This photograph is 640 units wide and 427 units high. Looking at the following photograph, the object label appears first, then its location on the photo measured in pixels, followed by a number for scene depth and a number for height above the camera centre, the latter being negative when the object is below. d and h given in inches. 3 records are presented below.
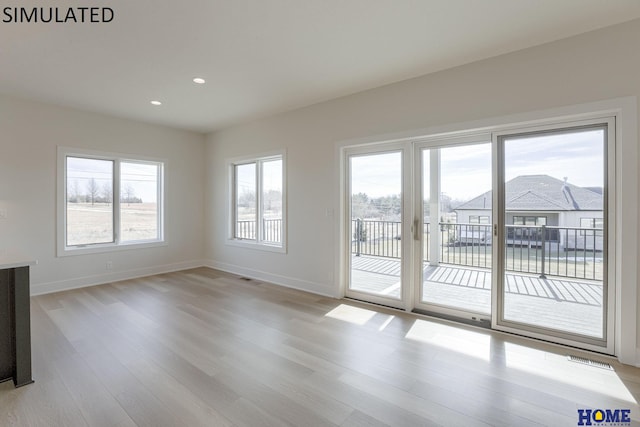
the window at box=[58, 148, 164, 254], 184.7 +7.3
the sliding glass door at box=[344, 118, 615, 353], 107.9 -6.6
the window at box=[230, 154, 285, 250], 201.8 +7.7
